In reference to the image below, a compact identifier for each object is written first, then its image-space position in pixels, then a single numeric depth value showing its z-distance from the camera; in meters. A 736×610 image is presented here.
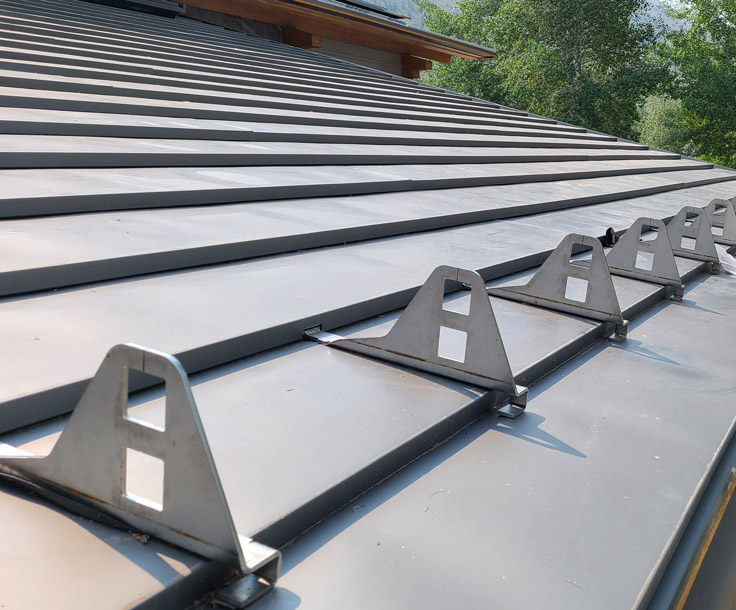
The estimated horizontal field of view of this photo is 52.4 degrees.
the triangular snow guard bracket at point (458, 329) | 1.63
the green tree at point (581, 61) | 24.64
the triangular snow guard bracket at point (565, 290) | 2.31
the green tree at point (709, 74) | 24.50
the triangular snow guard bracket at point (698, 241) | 3.75
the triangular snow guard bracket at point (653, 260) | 3.07
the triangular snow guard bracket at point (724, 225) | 4.61
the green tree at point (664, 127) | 28.73
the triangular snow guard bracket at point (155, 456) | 0.93
